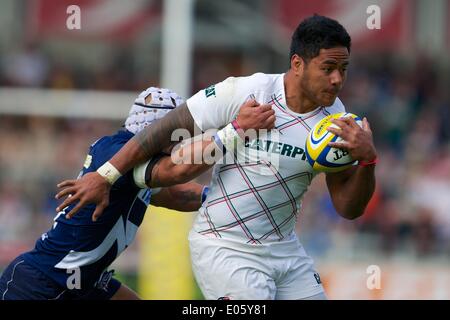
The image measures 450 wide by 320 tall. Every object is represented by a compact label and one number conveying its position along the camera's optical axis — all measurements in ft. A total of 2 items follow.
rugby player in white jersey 38.86
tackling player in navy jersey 40.98
